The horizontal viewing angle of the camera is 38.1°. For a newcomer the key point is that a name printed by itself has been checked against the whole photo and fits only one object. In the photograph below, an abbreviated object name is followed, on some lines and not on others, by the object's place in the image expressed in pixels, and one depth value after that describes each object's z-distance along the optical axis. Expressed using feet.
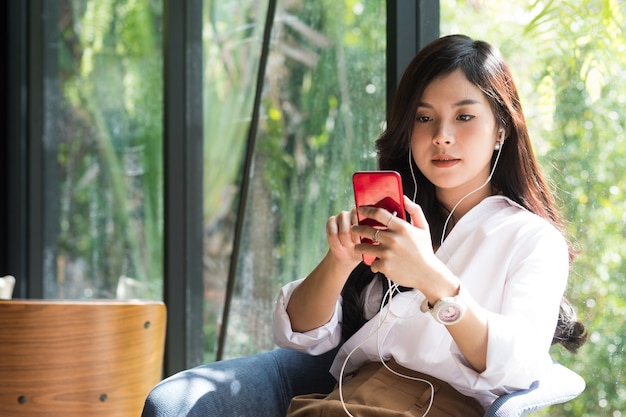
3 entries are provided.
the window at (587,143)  7.22
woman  5.73
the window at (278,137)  9.80
